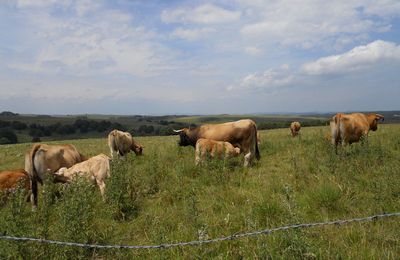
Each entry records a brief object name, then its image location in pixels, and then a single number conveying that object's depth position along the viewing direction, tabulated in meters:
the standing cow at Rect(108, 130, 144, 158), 16.90
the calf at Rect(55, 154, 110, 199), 9.72
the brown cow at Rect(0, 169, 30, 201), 9.80
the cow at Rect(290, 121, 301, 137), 29.75
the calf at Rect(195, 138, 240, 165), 12.11
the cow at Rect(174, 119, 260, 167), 13.14
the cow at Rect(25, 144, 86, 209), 10.05
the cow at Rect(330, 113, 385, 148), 13.47
